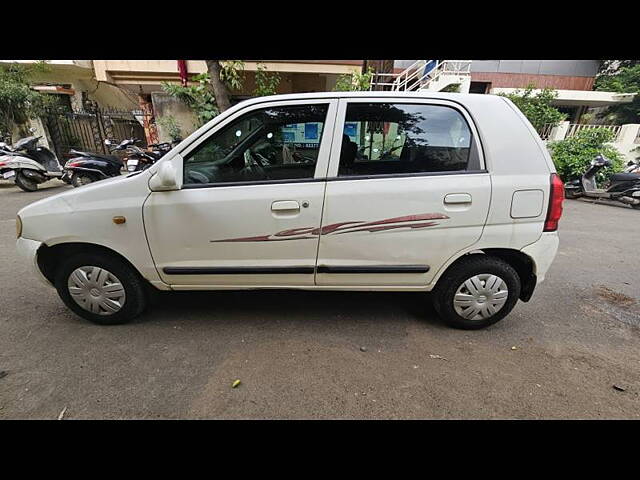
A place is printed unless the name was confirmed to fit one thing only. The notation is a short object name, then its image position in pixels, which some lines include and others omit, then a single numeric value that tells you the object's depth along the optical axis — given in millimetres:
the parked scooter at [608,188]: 7133
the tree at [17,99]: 8352
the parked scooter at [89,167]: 6961
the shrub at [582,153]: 8383
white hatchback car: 2139
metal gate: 9695
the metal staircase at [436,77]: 9516
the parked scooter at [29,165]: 6980
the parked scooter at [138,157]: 6961
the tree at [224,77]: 7093
